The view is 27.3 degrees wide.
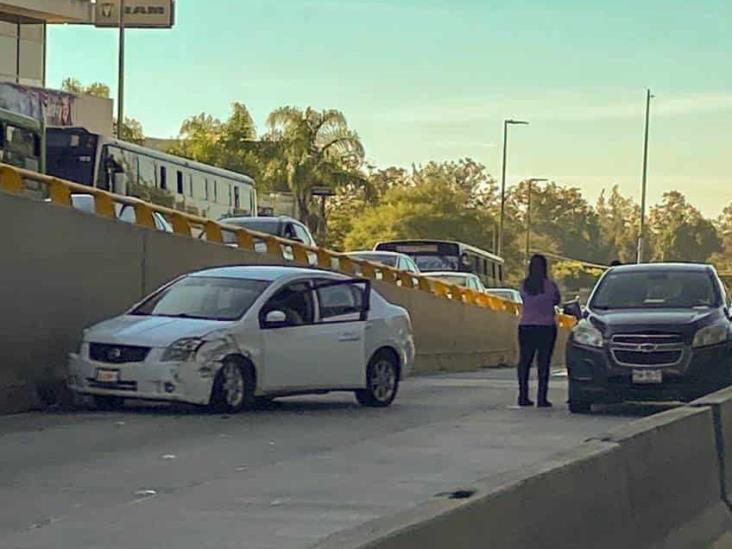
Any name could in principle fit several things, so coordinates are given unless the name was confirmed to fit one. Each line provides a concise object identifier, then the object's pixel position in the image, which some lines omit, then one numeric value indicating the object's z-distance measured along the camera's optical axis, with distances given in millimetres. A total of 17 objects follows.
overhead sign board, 61906
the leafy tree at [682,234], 123375
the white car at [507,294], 41281
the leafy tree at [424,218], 92188
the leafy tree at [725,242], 122625
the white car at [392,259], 34906
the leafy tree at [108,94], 83162
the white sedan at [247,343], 15773
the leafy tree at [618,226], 137500
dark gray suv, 16531
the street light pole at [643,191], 80625
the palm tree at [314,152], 70312
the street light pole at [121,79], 50531
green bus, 26453
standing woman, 17500
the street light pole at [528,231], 96975
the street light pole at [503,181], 81925
